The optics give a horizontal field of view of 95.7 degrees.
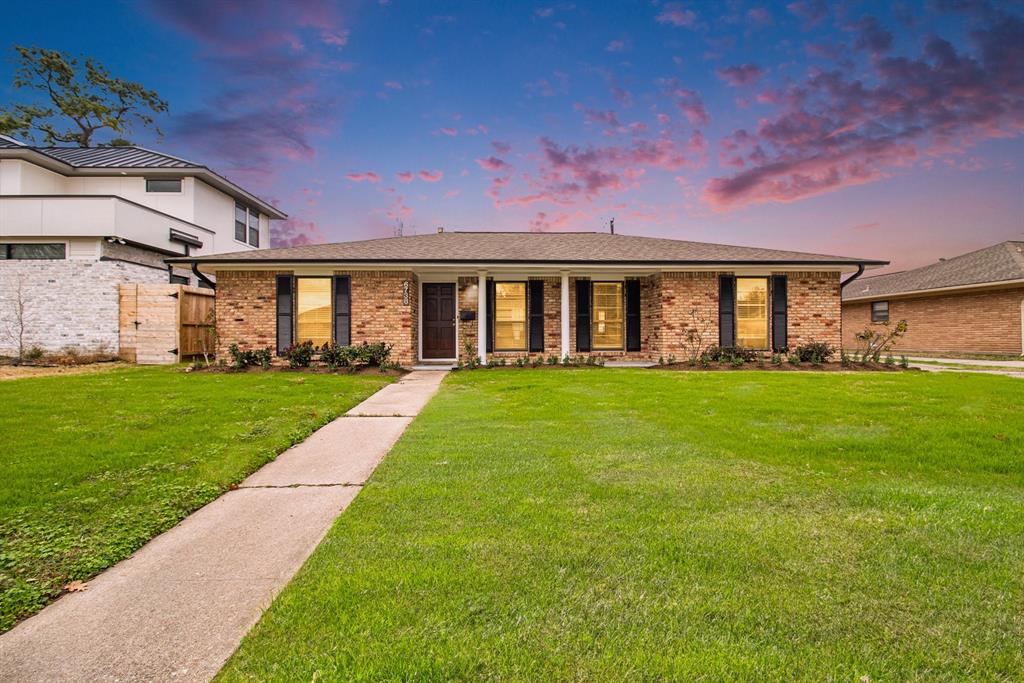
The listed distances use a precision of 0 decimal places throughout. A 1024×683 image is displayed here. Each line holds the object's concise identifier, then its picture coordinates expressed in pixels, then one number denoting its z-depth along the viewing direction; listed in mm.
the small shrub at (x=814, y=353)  11938
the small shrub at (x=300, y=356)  11531
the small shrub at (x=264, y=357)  11398
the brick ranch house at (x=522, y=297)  12188
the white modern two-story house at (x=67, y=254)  13516
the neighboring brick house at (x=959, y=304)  16406
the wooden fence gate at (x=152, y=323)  13719
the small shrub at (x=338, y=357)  11250
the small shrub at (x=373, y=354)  11445
